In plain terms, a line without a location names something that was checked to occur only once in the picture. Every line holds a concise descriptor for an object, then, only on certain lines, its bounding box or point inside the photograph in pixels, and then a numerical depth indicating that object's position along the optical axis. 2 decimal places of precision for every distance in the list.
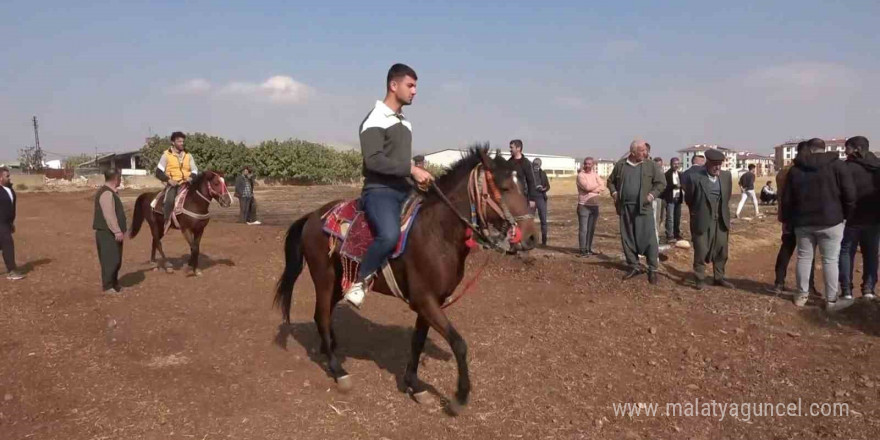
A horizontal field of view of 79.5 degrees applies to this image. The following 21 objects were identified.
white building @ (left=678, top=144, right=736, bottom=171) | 114.56
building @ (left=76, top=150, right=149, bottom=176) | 69.31
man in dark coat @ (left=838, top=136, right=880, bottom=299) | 7.36
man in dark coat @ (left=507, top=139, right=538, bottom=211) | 9.88
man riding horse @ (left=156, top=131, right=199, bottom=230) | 10.55
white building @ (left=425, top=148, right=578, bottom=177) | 108.76
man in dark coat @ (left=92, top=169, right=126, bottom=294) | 8.55
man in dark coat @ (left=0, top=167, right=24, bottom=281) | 9.75
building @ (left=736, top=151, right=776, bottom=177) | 112.69
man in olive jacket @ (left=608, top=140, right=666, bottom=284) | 8.77
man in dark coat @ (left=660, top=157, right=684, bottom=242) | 12.70
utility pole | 84.69
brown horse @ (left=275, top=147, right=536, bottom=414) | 4.35
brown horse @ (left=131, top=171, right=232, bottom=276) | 10.27
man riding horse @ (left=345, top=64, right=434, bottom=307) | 4.61
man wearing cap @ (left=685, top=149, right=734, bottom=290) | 8.58
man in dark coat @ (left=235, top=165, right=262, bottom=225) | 18.20
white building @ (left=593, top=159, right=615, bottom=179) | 135.50
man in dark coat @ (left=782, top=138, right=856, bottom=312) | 7.03
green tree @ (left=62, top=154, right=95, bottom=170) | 89.22
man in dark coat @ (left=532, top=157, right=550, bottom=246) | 12.48
